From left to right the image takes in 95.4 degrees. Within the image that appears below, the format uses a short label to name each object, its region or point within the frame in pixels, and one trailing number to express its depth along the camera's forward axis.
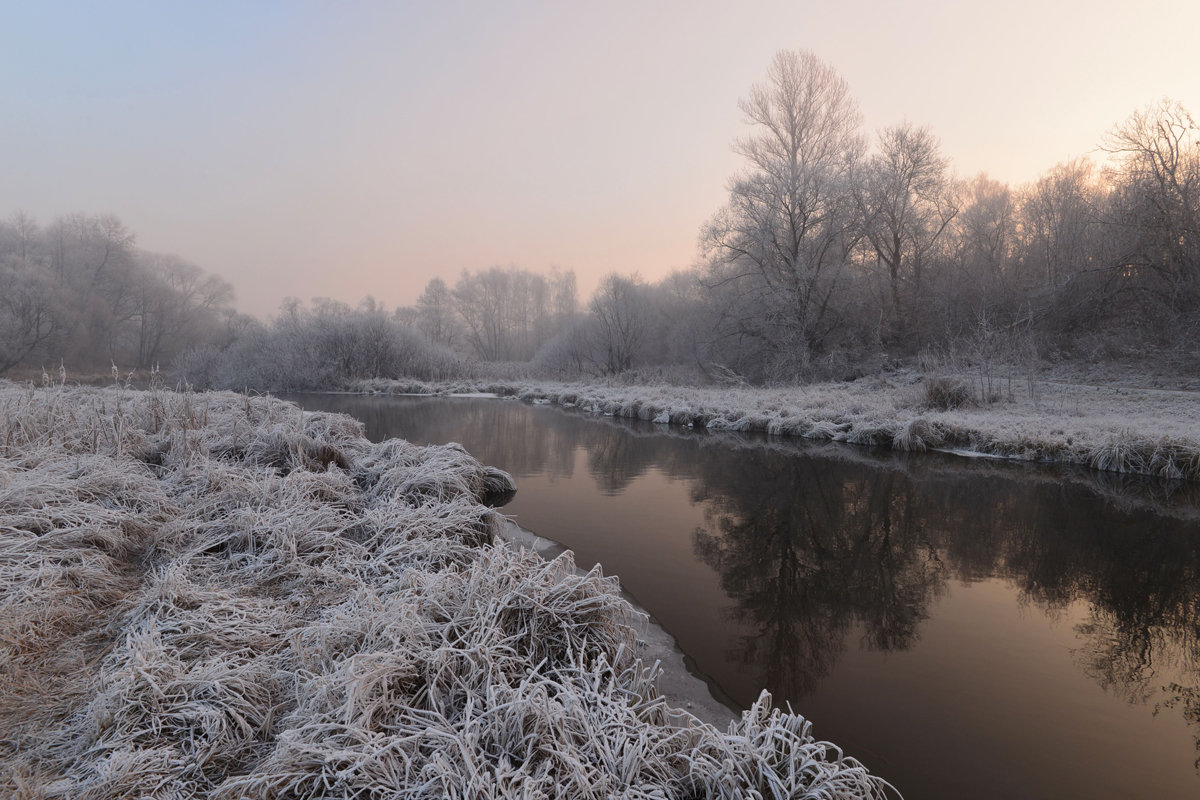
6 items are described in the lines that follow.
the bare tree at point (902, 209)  20.38
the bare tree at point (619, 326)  27.30
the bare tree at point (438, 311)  50.62
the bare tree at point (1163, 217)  14.04
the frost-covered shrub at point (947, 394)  11.05
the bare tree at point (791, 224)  19.94
